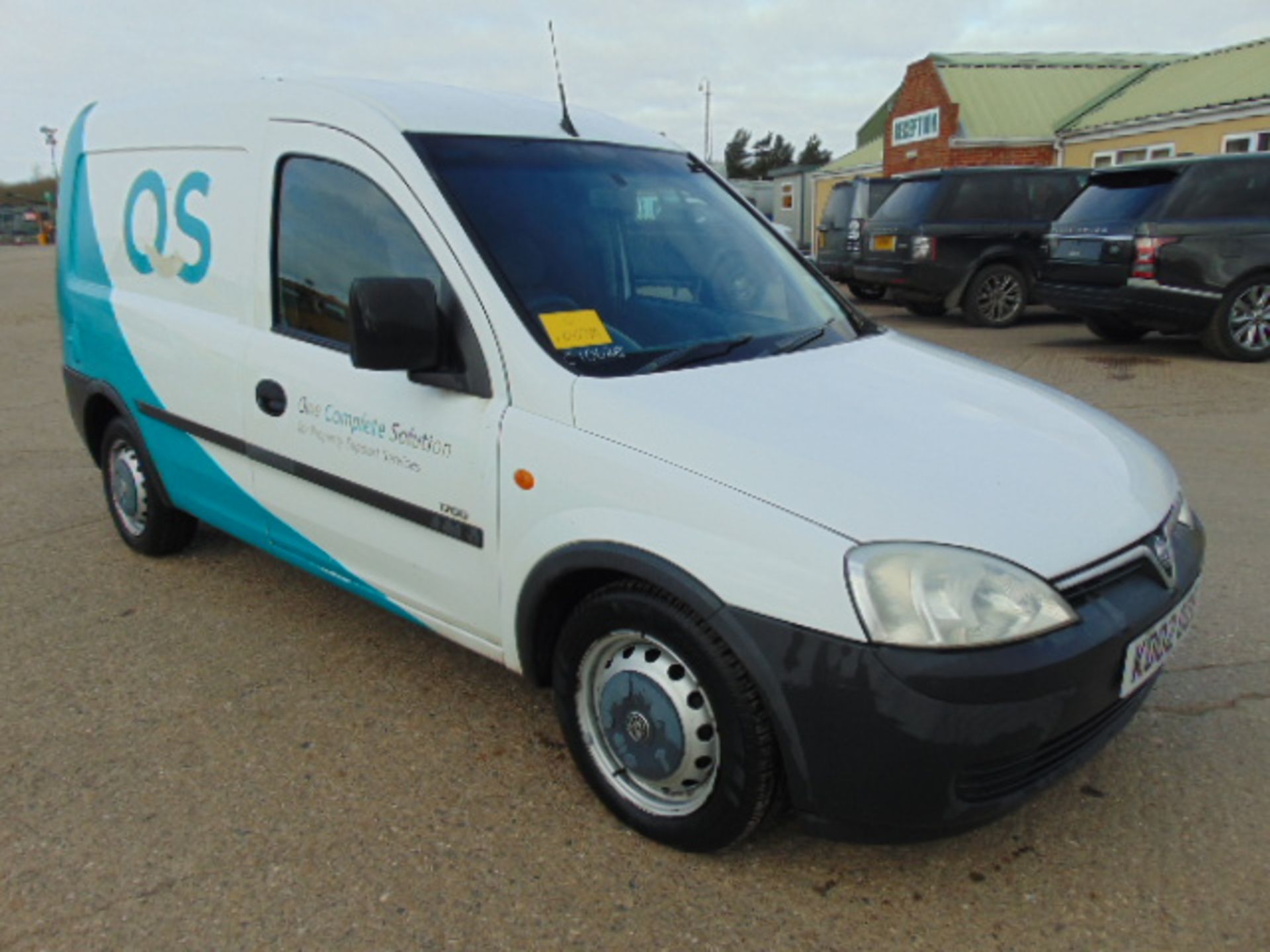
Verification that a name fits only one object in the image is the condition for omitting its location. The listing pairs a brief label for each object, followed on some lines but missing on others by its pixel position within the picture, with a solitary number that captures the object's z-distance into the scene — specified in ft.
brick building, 76.79
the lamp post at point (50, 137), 225.15
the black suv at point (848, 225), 46.06
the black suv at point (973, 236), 40.93
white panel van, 7.02
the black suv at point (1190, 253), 30.58
